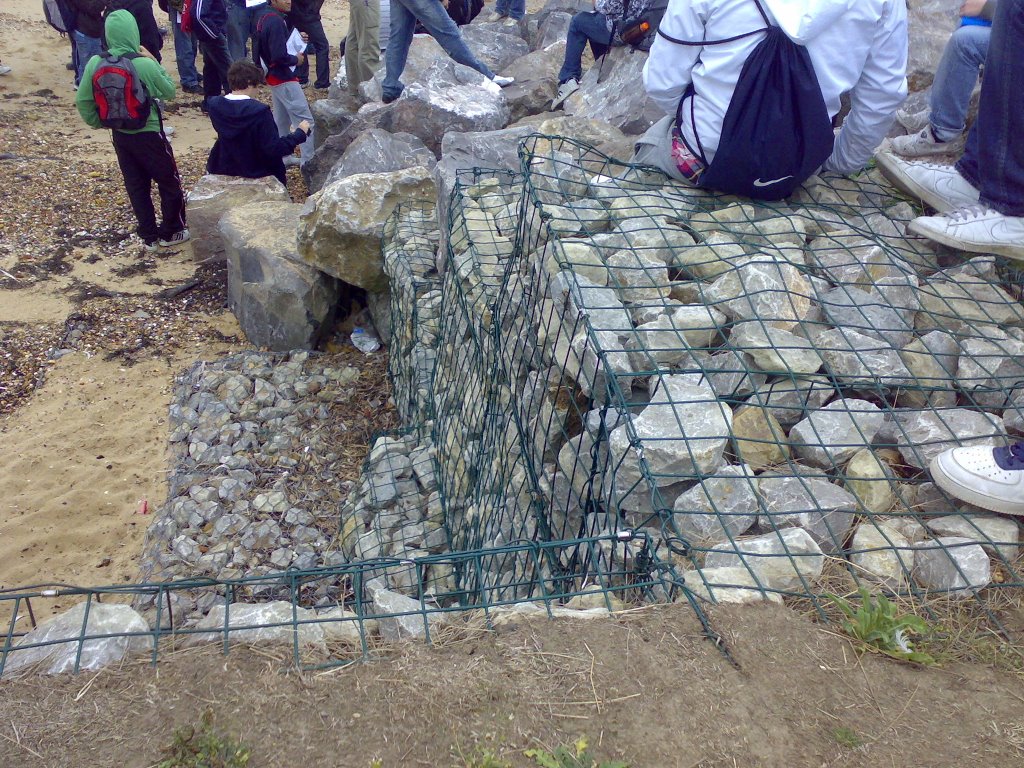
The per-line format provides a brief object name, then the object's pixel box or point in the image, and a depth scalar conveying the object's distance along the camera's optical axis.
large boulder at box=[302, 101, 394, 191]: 6.82
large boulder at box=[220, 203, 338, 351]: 5.12
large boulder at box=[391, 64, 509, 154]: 6.56
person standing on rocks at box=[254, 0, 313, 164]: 6.57
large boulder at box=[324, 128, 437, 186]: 5.62
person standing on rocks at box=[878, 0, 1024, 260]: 2.83
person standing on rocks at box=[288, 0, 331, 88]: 8.27
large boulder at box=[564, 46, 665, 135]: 5.18
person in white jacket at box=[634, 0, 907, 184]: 2.88
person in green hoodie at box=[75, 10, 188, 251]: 5.62
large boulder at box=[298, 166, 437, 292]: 4.85
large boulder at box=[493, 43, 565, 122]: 7.03
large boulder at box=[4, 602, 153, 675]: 1.63
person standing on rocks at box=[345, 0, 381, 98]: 7.87
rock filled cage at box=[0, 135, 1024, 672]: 1.95
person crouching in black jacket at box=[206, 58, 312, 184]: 6.18
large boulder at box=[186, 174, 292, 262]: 6.14
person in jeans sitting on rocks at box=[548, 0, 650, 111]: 5.79
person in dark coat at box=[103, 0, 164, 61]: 8.14
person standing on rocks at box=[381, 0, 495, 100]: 6.53
